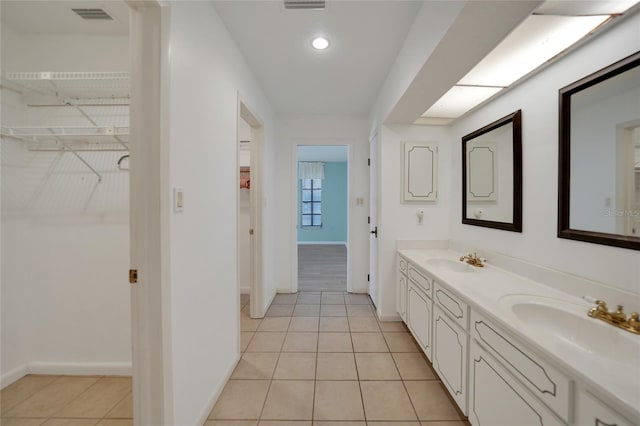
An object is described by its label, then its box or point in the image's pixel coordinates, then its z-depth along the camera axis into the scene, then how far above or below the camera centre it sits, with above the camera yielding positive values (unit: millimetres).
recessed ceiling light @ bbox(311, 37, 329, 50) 1881 +1344
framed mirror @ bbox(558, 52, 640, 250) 1057 +261
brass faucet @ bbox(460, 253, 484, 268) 1954 -413
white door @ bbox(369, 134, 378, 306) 2939 -86
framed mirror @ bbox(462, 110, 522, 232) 1727 +298
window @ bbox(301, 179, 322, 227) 8156 +312
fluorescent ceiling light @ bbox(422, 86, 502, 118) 1883 +959
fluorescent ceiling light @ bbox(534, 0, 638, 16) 1033 +901
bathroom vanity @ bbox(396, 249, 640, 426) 724 -565
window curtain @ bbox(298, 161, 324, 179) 7871 +1346
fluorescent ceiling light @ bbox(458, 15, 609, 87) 1172 +925
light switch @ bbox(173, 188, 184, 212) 1160 +61
